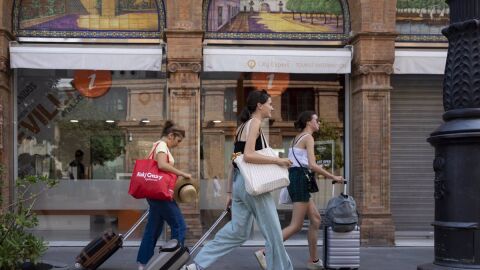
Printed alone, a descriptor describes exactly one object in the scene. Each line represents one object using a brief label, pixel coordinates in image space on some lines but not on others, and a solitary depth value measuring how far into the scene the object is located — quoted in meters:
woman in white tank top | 7.95
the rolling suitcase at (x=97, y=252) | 7.73
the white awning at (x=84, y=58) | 10.88
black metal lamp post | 4.55
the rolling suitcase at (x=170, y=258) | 5.78
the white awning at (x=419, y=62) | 11.24
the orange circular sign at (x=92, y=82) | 11.47
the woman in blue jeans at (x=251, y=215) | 6.41
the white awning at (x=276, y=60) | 10.97
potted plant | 6.03
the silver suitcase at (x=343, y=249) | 7.89
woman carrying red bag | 7.65
